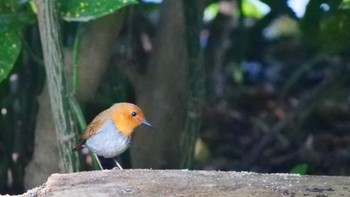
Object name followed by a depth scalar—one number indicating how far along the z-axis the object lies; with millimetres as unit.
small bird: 6918
